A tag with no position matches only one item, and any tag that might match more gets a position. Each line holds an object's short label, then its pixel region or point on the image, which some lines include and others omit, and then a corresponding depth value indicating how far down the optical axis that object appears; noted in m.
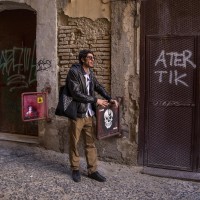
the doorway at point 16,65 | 7.63
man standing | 5.21
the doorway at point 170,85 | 5.71
